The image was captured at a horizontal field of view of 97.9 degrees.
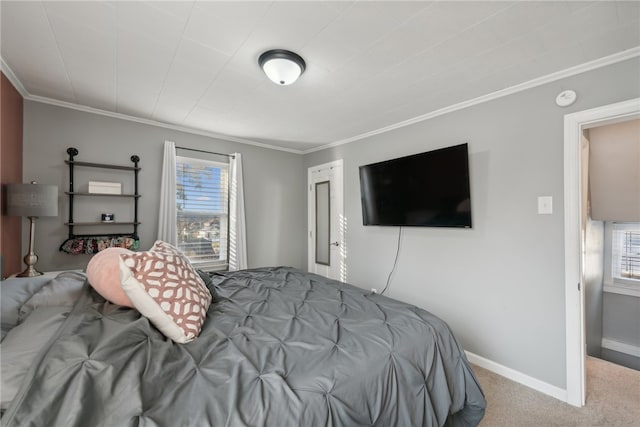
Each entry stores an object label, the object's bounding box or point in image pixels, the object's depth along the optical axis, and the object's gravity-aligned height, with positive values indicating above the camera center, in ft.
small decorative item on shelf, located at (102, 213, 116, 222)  9.79 +0.03
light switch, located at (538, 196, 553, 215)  7.25 +0.33
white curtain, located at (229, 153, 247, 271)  12.64 -0.06
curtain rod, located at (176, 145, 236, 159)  11.62 +2.91
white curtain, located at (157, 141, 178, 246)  10.81 +0.74
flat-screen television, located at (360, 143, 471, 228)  8.71 +0.98
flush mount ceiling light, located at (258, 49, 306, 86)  6.21 +3.49
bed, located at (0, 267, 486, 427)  2.57 -1.87
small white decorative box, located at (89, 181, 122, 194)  9.52 +1.07
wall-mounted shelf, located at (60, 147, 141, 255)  9.16 -0.01
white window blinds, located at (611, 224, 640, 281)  10.42 -1.39
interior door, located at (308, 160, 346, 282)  13.48 -0.21
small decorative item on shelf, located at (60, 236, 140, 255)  9.02 -0.87
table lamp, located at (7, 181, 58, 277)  7.07 +0.40
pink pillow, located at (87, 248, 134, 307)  4.25 -0.95
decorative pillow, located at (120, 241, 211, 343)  3.92 -1.12
